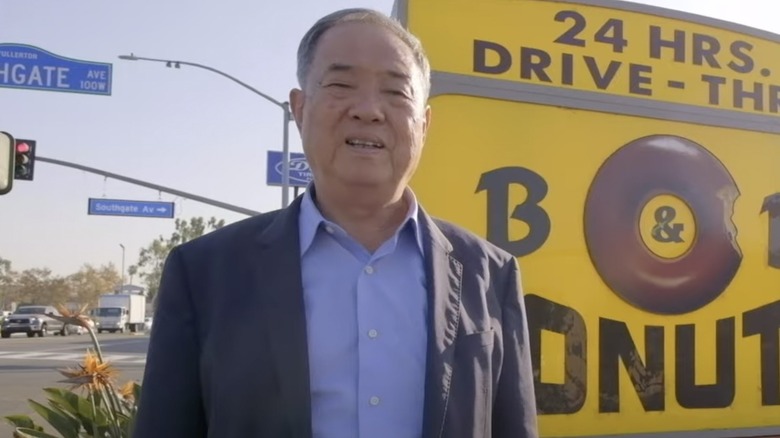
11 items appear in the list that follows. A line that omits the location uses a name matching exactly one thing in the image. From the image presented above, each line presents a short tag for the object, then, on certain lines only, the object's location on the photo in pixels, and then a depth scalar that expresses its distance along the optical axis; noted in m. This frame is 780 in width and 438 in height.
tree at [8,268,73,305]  82.14
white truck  48.06
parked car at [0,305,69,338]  40.06
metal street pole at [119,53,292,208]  18.41
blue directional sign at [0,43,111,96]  15.46
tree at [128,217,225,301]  70.00
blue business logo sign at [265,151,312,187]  22.45
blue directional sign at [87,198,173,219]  25.52
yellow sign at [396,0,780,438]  2.54
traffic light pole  17.70
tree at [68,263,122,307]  84.06
